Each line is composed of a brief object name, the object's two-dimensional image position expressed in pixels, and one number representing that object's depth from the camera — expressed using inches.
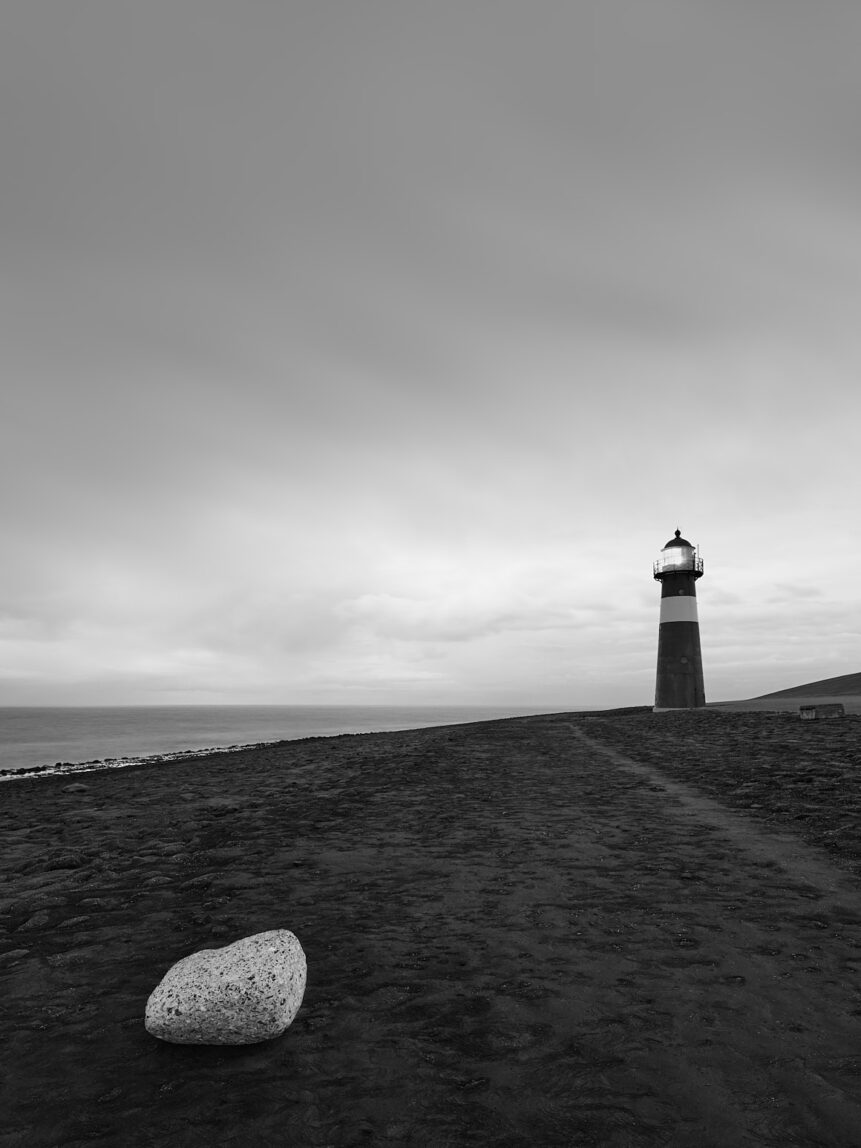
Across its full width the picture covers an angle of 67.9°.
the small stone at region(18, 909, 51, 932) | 261.6
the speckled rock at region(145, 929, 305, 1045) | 167.0
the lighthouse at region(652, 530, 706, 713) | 1728.6
